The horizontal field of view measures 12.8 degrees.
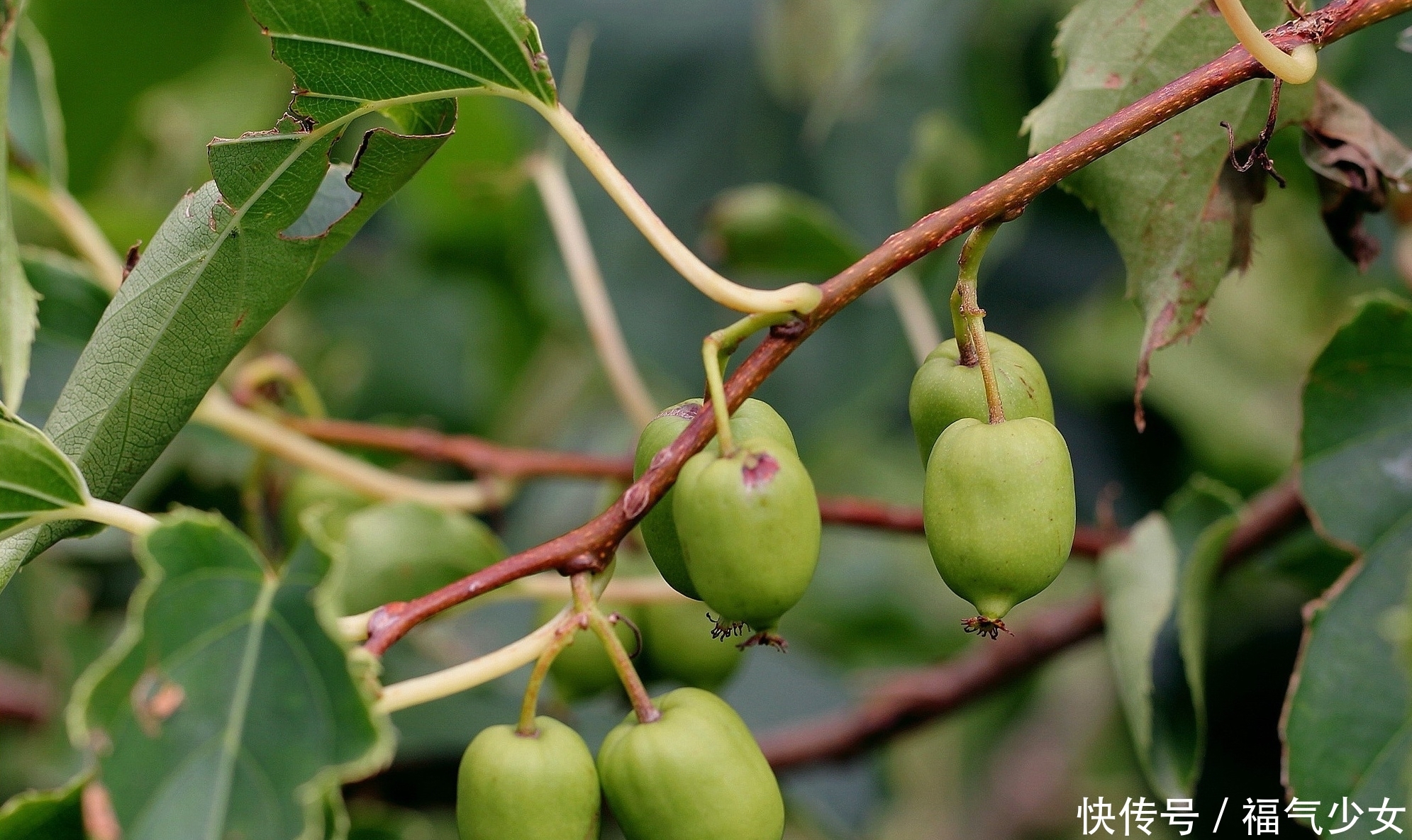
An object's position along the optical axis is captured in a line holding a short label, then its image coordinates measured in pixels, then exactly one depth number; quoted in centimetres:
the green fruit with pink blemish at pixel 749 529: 82
